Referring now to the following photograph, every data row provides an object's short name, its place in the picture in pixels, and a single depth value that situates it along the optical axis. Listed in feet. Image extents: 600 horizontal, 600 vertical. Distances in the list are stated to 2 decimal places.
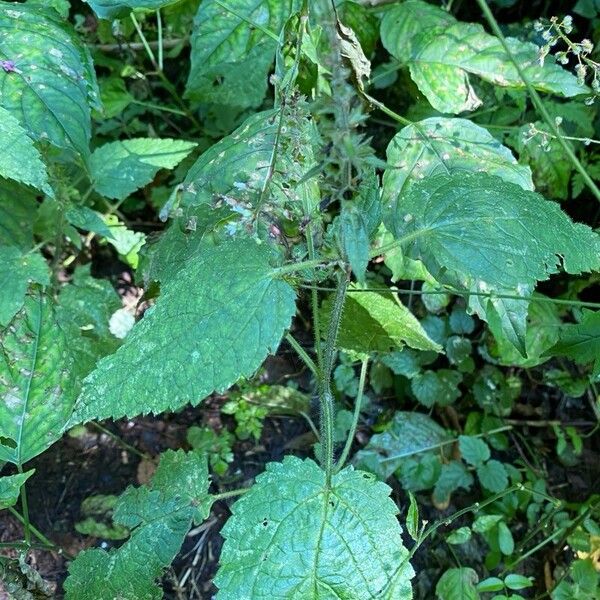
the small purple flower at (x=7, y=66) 1.29
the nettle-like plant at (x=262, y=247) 1.02
